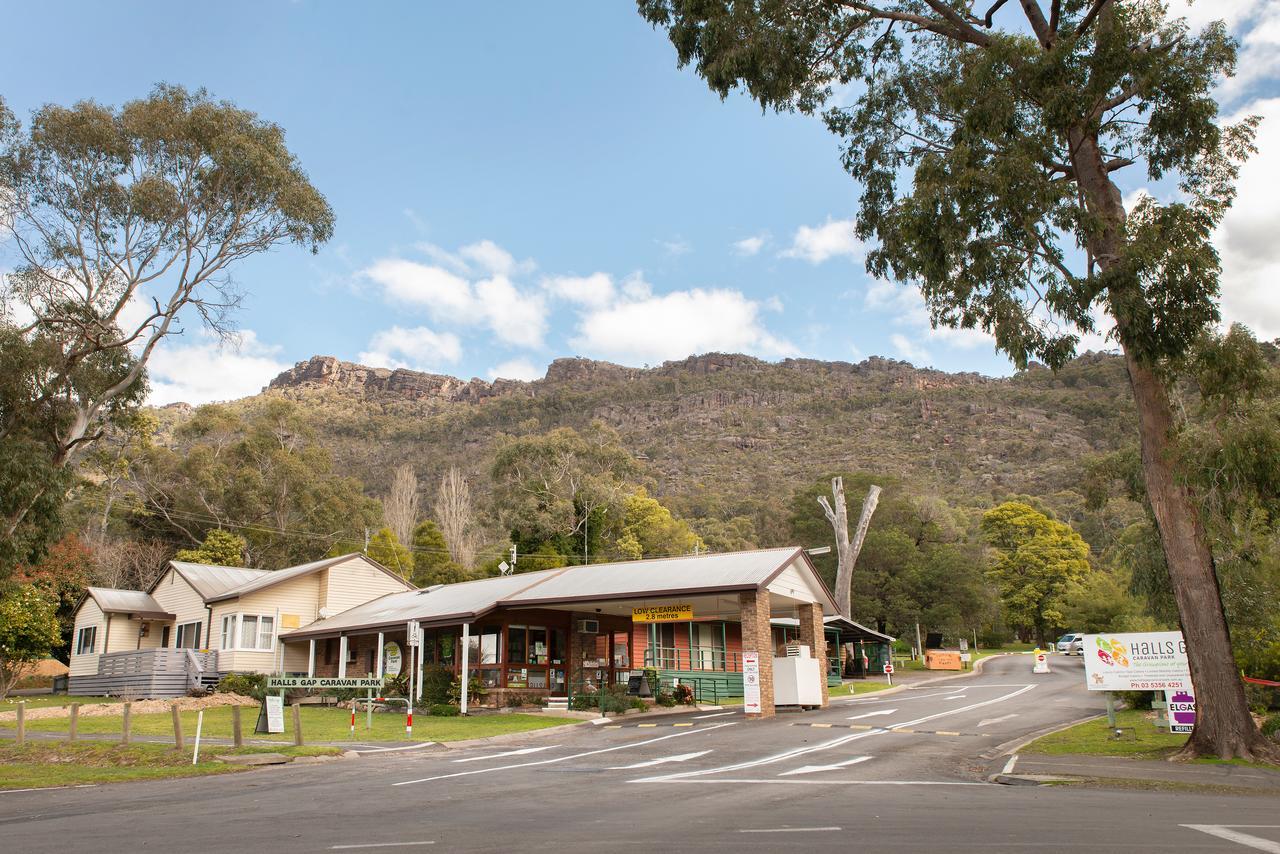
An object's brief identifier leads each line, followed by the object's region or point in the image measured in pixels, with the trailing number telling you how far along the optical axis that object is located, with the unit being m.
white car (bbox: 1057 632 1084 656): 54.12
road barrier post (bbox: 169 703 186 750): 15.32
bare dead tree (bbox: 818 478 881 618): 47.97
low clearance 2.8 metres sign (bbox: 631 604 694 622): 24.38
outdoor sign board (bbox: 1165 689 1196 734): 15.88
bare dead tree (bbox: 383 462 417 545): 62.03
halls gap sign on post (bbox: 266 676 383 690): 18.84
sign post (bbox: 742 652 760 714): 23.38
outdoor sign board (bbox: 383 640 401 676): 30.66
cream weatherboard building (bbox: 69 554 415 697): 31.72
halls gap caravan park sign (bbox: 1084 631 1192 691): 15.84
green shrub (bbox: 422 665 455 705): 26.09
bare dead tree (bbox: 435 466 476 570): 60.88
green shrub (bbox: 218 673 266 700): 31.03
